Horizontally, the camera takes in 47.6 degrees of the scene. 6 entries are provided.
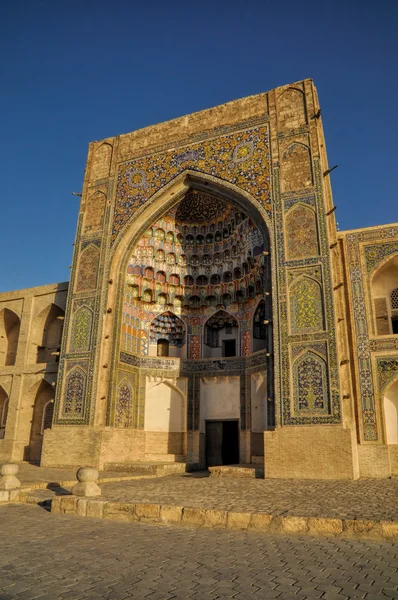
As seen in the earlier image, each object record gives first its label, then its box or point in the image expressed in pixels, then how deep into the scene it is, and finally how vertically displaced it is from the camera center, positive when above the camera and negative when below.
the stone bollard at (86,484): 6.80 -0.70
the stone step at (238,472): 11.39 -0.82
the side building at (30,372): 16.81 +2.33
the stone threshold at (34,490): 7.27 -0.95
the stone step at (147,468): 12.47 -0.84
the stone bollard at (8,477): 7.63 -0.69
